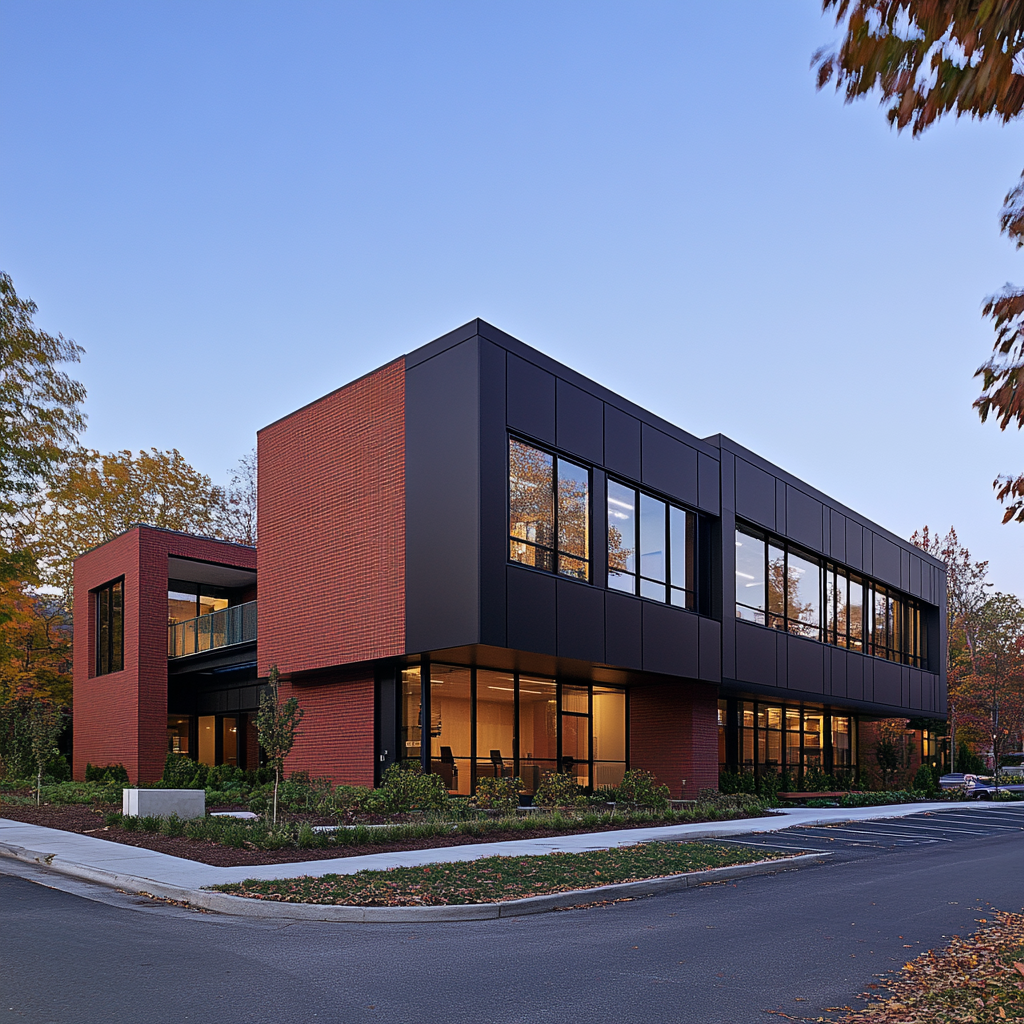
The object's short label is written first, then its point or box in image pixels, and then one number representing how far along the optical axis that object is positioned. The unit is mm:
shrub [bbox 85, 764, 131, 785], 32094
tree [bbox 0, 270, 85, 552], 25625
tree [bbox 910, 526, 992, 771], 58500
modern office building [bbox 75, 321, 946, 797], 21922
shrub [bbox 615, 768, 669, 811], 25500
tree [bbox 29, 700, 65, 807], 26797
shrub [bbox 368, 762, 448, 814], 21312
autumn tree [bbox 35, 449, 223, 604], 47312
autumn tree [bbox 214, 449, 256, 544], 55125
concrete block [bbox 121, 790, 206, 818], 19734
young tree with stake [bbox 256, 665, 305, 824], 17000
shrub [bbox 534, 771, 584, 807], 23891
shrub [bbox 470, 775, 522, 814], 22203
